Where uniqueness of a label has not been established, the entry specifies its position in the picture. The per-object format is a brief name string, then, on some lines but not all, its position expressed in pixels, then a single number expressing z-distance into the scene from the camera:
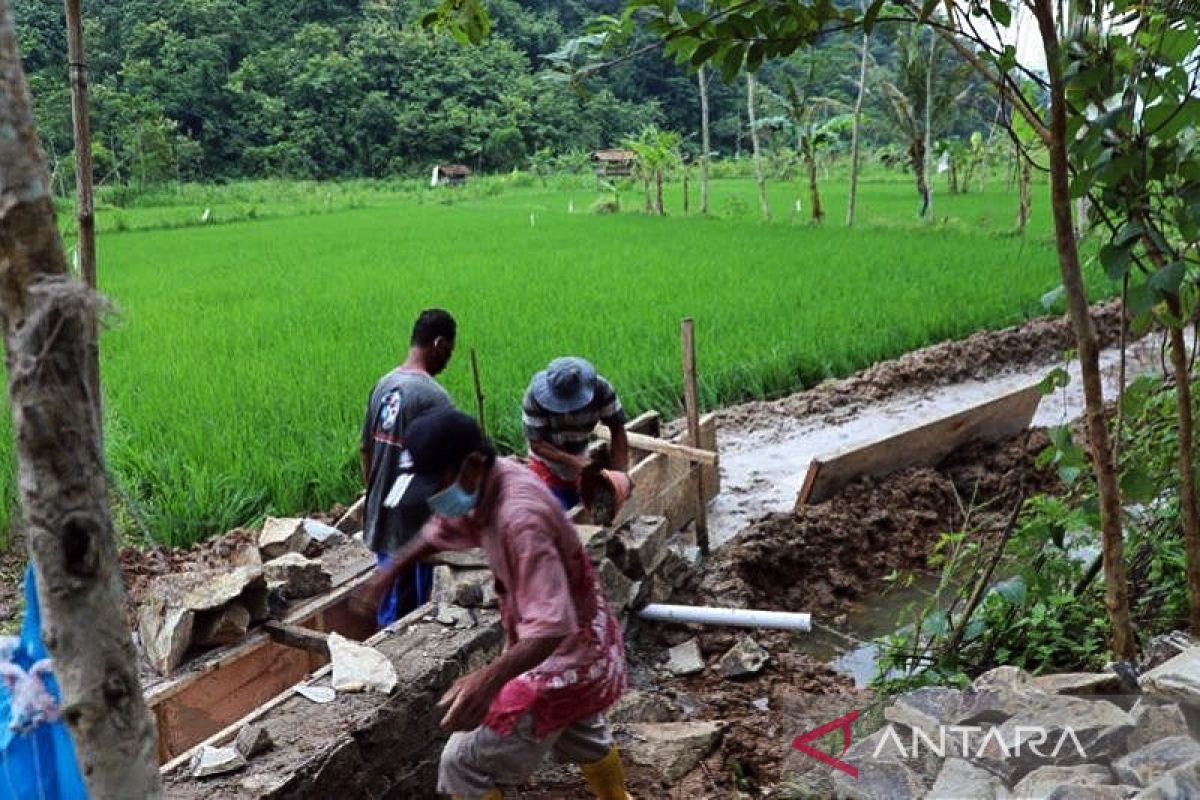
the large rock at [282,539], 3.78
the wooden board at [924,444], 5.29
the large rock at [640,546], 3.94
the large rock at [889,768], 2.26
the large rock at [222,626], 3.01
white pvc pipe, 3.83
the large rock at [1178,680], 2.08
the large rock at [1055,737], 2.17
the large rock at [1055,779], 2.02
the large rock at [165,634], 2.91
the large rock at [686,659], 3.94
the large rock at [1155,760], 2.00
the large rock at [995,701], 2.36
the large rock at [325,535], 3.95
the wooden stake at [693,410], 4.83
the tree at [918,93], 19.33
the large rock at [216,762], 2.37
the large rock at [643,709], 3.47
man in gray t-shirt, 3.32
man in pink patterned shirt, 2.09
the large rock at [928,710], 2.44
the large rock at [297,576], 3.39
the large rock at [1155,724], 2.17
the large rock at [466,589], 3.19
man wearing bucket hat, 3.69
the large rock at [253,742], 2.44
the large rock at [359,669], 2.73
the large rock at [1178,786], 1.79
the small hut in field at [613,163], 30.83
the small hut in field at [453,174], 30.84
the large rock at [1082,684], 2.46
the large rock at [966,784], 2.11
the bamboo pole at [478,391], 4.47
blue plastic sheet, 1.95
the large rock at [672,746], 3.10
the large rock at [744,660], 3.90
